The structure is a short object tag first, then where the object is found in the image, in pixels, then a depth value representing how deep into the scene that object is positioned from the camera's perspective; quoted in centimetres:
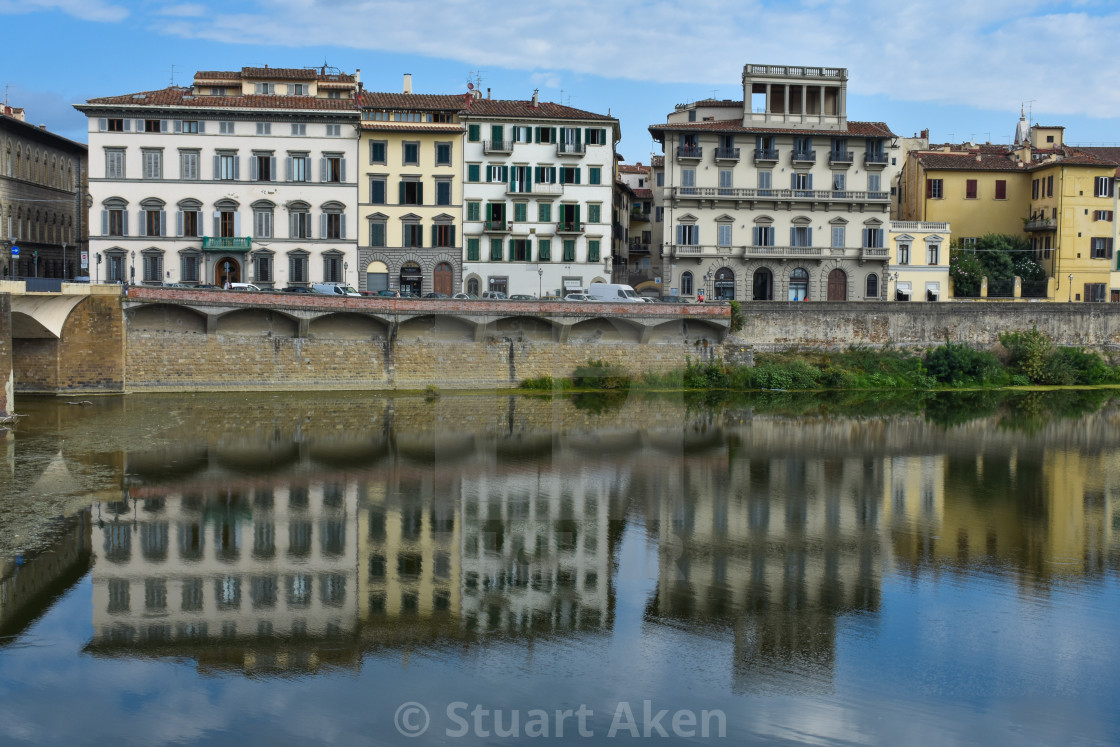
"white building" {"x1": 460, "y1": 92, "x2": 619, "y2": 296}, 6169
